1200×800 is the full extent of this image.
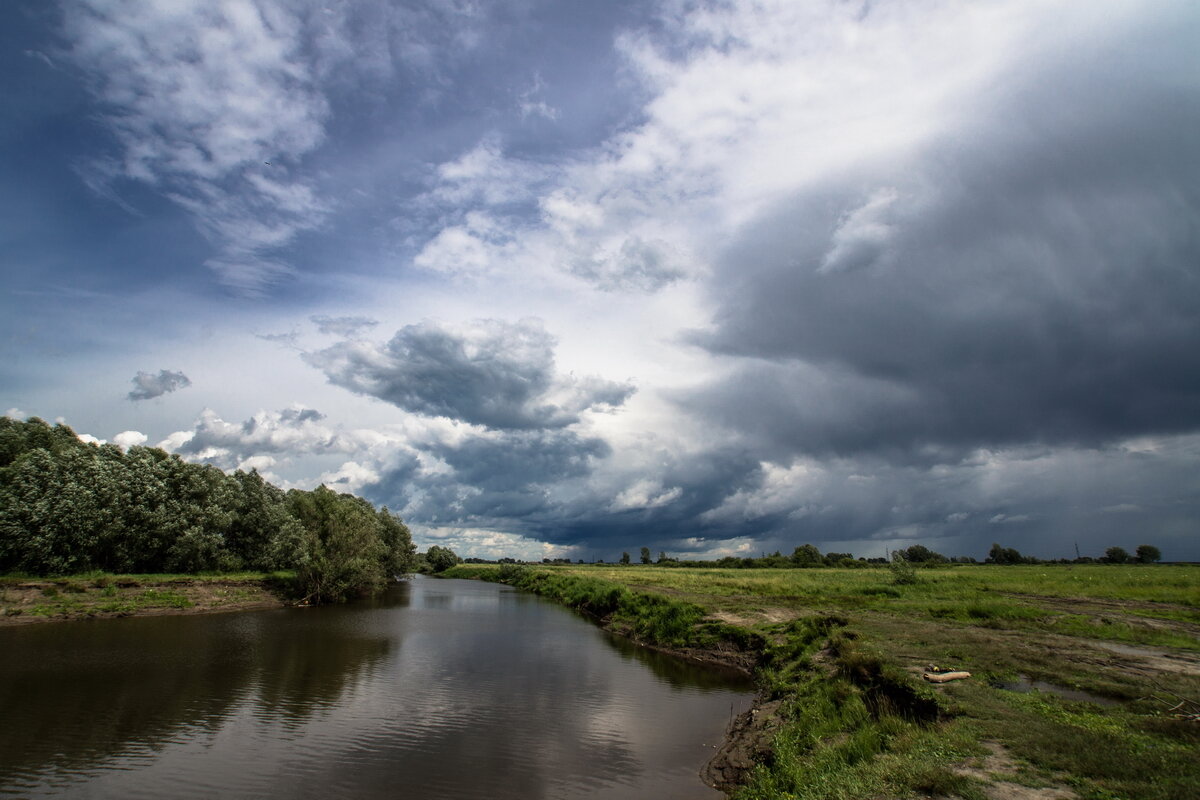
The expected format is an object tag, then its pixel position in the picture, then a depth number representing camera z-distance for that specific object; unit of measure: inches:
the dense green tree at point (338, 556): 2669.8
